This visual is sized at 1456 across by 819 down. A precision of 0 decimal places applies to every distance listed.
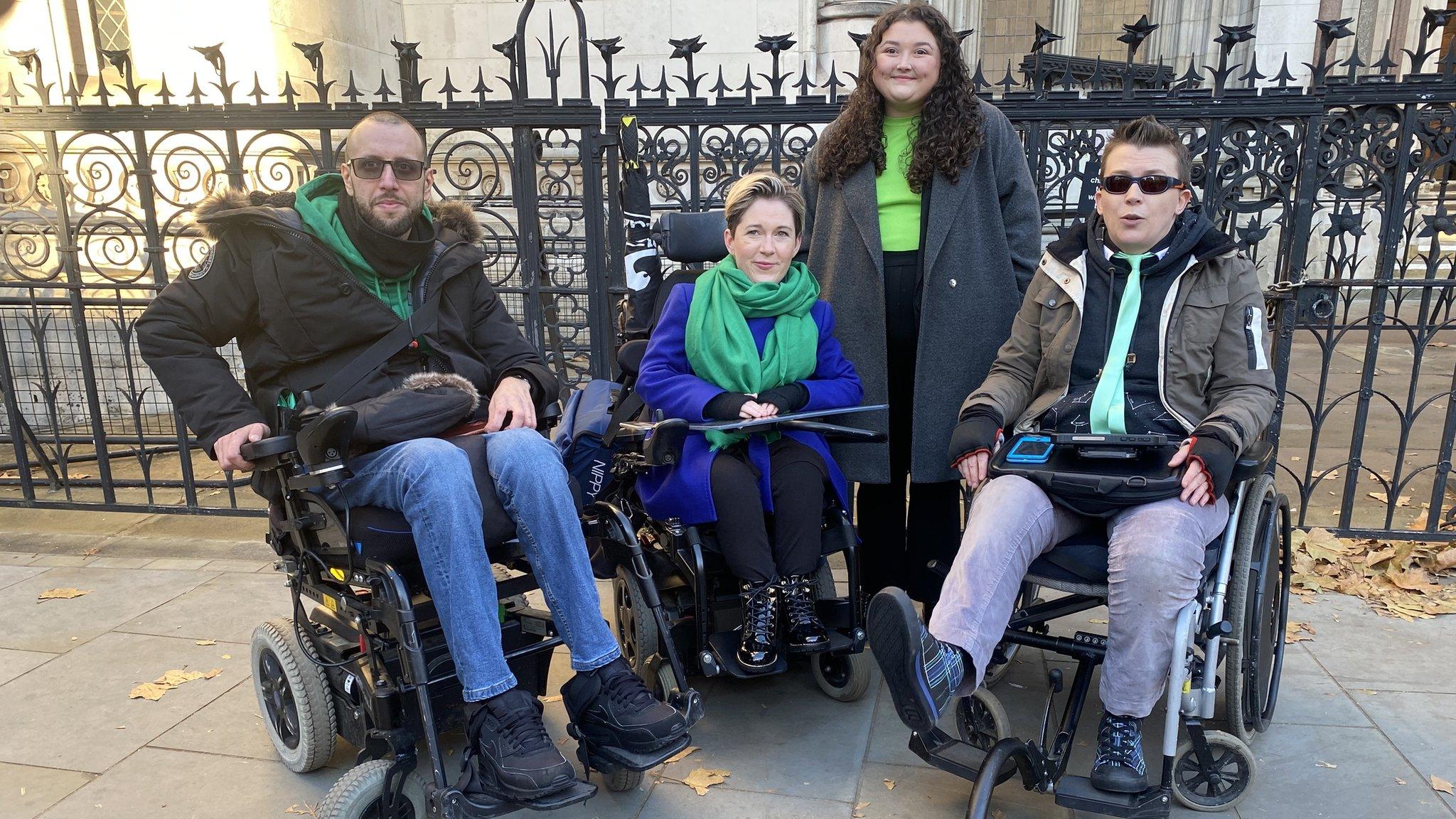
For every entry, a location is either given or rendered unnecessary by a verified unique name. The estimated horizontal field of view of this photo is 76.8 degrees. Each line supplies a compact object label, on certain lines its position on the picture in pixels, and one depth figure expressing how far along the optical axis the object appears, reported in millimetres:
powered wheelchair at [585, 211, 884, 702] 2762
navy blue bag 3082
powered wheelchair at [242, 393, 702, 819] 2186
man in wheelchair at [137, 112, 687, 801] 2264
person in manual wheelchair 2227
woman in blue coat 2748
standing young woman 2926
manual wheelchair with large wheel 2227
